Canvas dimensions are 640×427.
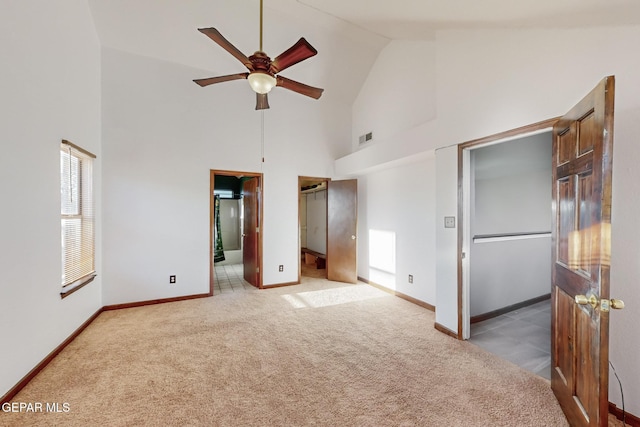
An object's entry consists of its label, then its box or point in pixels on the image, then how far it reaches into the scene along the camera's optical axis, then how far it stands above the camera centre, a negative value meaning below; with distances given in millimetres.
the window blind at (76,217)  2899 -49
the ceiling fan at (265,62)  2184 +1315
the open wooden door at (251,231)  4992 -377
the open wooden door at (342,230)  5285 -366
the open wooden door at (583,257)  1341 -269
